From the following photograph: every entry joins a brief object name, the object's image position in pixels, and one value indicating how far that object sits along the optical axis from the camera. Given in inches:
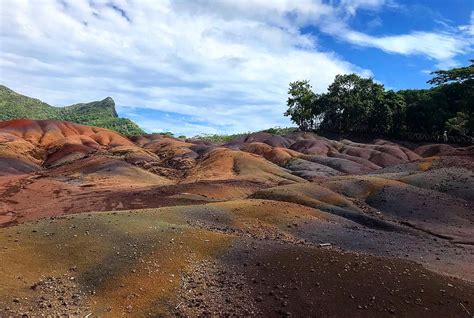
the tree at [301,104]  3400.6
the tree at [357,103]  3016.7
